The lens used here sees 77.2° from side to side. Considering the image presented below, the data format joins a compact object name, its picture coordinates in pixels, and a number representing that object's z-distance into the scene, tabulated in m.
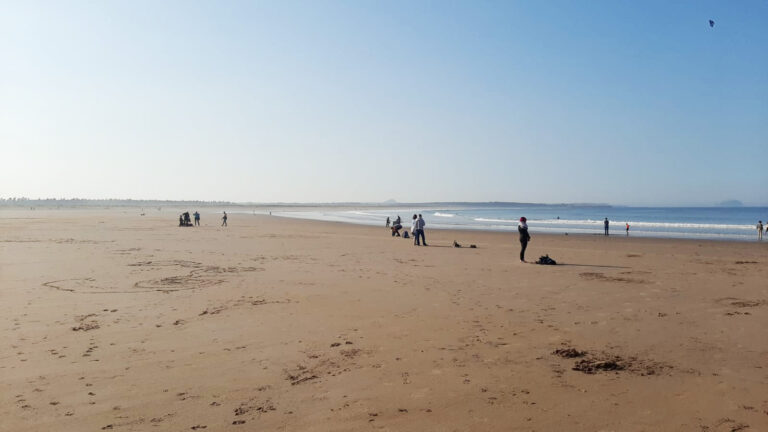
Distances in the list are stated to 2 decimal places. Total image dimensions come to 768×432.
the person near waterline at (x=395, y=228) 30.72
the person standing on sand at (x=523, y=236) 17.52
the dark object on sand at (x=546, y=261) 16.69
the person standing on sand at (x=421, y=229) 24.43
